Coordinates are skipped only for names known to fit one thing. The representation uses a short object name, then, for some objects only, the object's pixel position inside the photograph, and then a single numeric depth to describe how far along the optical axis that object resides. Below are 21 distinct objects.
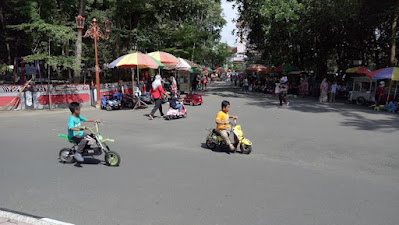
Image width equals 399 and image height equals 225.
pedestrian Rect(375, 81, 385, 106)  16.54
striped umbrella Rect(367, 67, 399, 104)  15.19
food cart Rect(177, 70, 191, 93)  24.48
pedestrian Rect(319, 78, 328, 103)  18.81
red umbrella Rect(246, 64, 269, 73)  28.80
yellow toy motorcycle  6.99
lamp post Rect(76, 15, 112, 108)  14.54
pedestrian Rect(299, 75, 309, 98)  22.95
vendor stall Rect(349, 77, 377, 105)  17.61
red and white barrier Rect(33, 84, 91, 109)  14.81
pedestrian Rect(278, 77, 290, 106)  15.99
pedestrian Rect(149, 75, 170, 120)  11.96
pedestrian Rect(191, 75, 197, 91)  30.66
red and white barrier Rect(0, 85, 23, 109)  14.28
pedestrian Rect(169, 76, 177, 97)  16.59
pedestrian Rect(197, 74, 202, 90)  31.98
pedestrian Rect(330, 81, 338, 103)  18.69
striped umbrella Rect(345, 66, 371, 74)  19.09
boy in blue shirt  5.88
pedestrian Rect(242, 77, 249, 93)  27.75
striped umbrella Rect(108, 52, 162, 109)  14.02
